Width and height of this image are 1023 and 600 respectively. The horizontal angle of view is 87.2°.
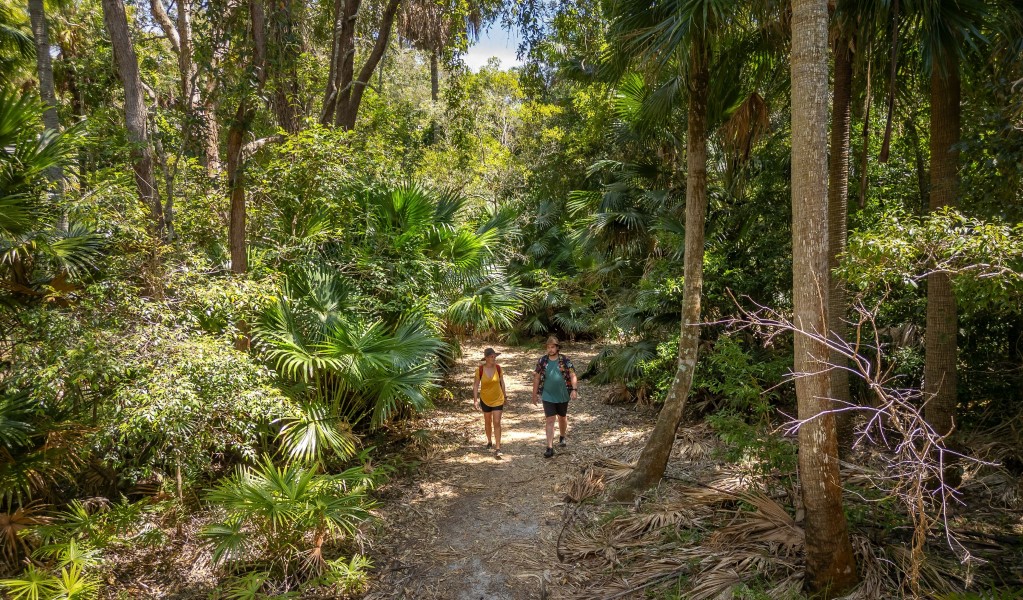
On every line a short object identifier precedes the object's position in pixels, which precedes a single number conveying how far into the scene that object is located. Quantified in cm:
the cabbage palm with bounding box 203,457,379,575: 479
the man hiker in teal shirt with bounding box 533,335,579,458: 715
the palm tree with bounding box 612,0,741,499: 571
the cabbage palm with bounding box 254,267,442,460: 612
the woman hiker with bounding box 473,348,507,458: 735
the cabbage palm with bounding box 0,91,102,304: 493
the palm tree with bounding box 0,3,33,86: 996
